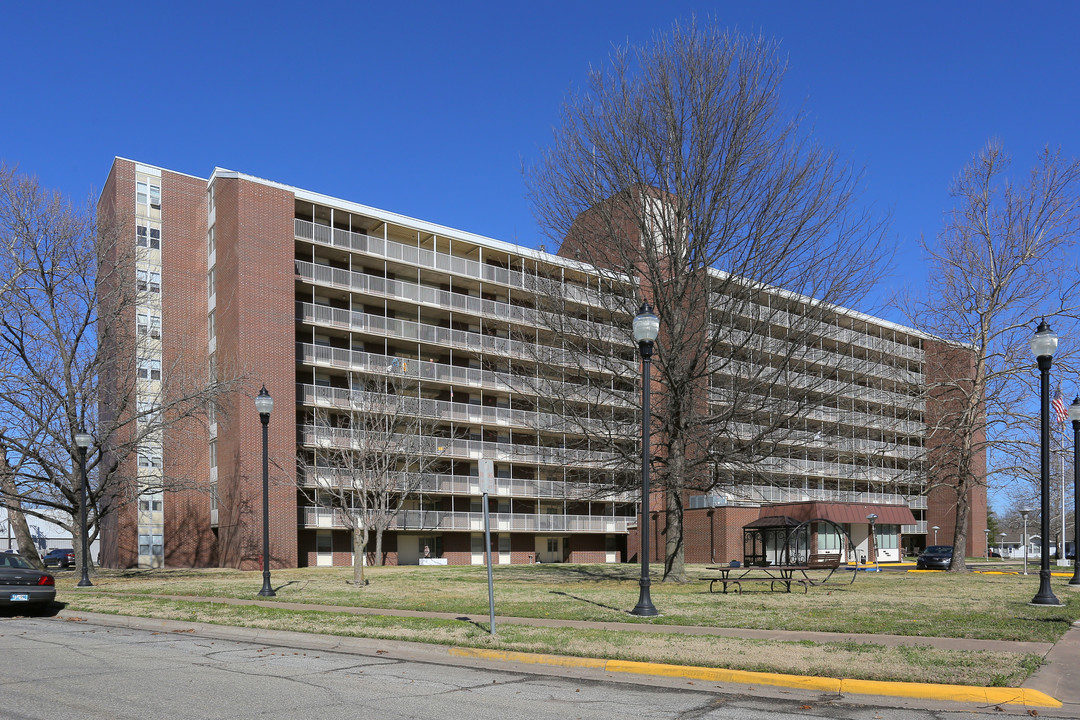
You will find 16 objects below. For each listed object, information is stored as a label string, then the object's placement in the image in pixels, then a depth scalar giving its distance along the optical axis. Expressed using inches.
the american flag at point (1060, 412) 1339.8
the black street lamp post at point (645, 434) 555.5
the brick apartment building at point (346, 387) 1711.4
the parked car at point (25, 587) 672.4
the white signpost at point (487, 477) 490.6
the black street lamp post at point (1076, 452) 848.9
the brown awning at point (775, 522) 1398.5
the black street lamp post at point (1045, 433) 631.8
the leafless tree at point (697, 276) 889.5
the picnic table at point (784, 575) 770.4
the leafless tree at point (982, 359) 1296.8
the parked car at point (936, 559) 1642.5
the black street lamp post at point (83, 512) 943.7
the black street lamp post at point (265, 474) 795.2
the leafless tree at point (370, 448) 1619.1
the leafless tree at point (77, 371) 1149.1
